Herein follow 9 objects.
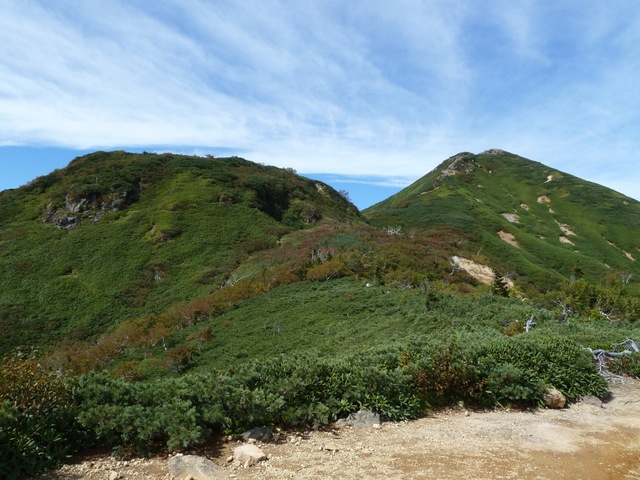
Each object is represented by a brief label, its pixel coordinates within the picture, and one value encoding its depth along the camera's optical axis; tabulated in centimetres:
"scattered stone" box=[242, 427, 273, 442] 652
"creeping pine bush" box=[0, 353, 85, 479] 510
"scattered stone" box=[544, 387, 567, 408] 863
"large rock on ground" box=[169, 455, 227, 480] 535
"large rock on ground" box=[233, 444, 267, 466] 583
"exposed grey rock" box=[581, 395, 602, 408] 891
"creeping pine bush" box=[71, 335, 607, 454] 602
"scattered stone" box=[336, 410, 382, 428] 731
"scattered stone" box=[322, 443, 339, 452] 632
